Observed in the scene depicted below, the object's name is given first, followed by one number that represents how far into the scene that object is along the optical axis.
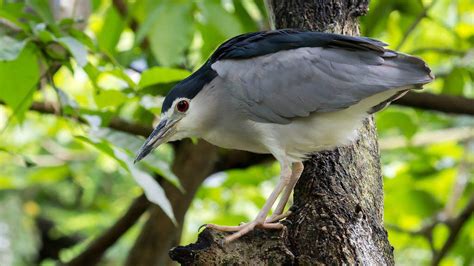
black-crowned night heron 5.71
